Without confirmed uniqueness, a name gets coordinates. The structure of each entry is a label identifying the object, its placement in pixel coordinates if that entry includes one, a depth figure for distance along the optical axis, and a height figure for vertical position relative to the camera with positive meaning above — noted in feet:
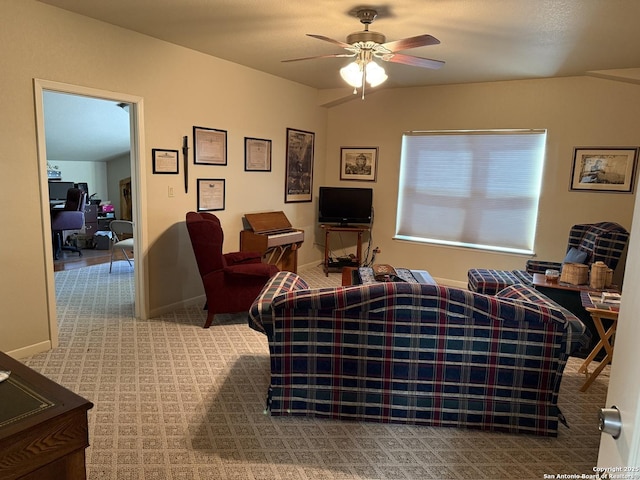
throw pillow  13.33 -1.89
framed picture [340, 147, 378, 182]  20.18 +1.25
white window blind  17.02 +0.22
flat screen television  19.97 -0.76
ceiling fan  9.98 +3.29
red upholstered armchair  12.53 -2.70
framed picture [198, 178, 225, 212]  14.88 -0.38
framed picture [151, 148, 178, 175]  13.15 +0.67
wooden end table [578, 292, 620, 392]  9.23 -2.95
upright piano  16.44 -2.09
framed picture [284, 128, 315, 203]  19.04 +0.95
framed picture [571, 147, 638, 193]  15.01 +1.05
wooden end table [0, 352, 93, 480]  3.47 -2.16
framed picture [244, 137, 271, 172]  16.63 +1.23
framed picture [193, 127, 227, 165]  14.44 +1.31
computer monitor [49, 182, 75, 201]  25.67 -0.75
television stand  19.77 -2.94
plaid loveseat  7.38 -2.96
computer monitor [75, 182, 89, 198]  27.32 -0.48
